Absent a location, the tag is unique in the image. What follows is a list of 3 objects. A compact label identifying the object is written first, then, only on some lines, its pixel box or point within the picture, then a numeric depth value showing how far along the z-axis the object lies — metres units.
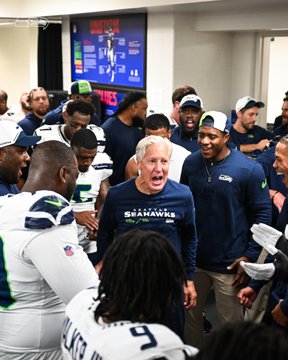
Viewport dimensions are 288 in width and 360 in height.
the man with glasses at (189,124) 3.92
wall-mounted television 6.30
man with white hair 2.42
